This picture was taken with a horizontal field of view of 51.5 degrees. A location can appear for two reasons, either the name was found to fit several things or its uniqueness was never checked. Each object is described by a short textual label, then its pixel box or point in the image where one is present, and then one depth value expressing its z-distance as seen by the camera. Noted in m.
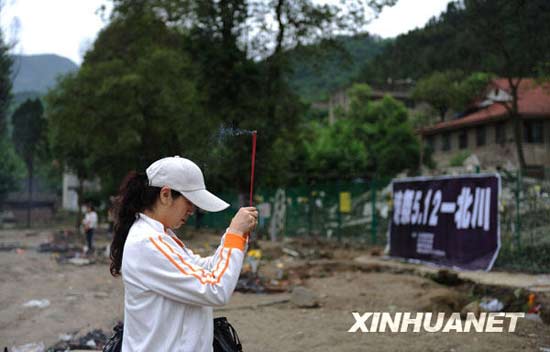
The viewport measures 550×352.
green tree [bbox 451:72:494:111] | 26.87
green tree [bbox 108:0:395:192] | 19.11
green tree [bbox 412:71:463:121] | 34.81
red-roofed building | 30.50
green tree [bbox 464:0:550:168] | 9.09
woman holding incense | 2.21
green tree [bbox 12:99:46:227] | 42.78
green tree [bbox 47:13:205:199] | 21.72
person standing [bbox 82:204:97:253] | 18.34
